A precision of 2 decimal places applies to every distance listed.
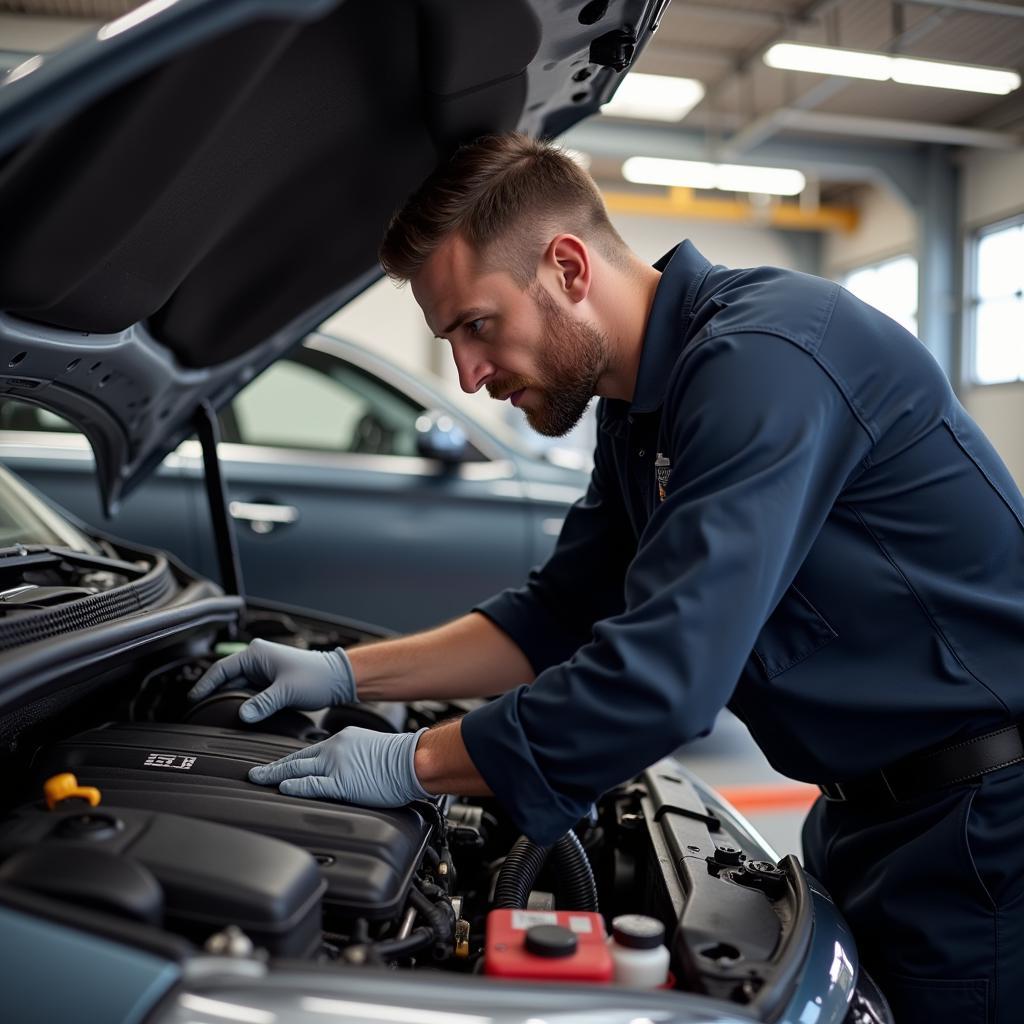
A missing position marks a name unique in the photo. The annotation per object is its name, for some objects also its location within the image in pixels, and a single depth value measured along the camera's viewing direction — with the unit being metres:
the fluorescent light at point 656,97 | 7.21
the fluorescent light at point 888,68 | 6.38
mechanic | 1.08
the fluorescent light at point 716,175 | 8.96
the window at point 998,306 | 9.31
